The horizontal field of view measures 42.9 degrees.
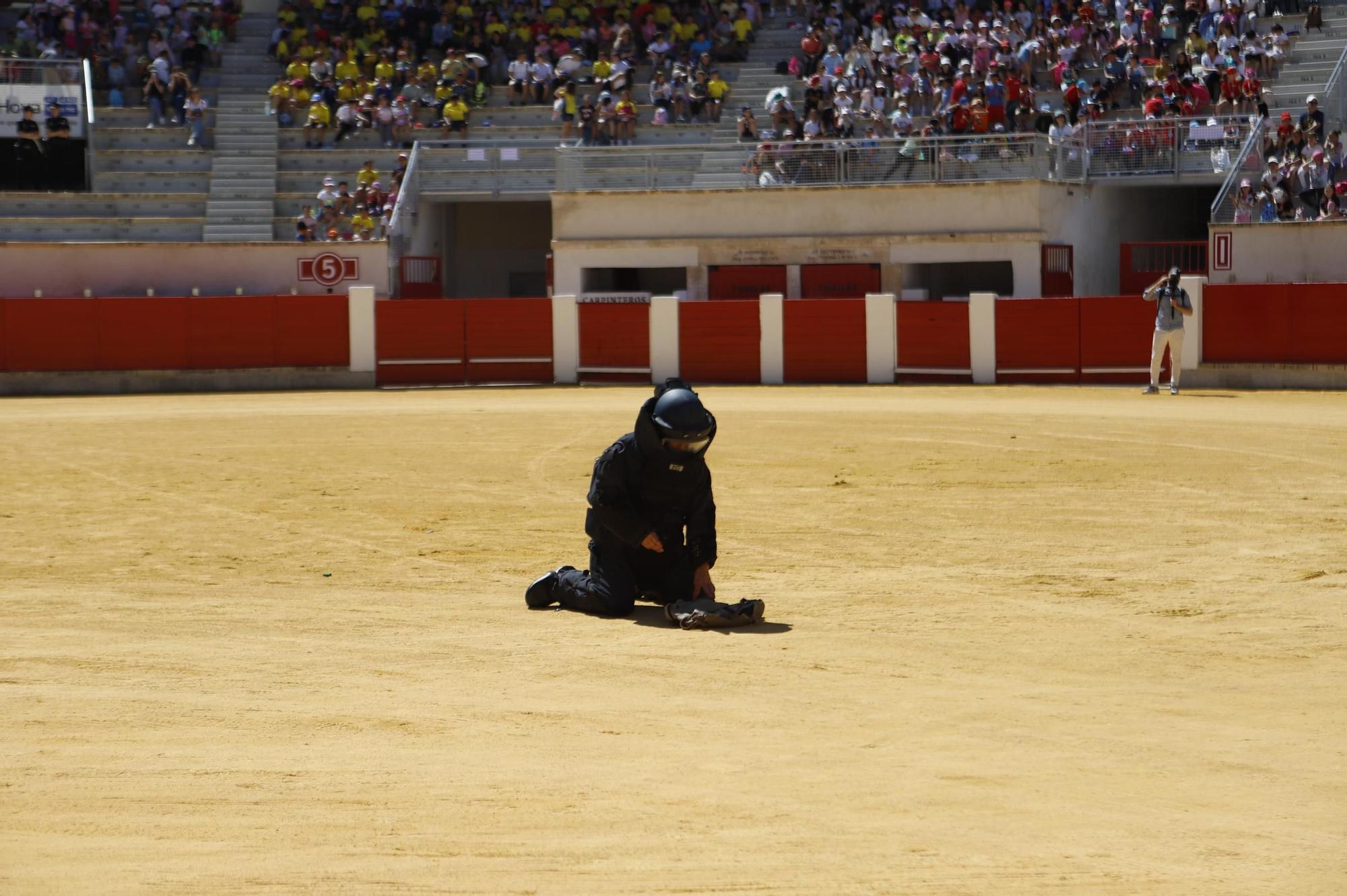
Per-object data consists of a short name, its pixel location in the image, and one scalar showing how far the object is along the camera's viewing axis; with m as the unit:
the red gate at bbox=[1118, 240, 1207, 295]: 32.06
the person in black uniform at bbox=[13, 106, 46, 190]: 35.28
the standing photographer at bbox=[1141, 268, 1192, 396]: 25.08
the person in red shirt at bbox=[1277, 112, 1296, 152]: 30.16
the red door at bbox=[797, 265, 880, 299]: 33.53
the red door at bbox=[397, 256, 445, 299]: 35.75
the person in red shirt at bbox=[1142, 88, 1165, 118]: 32.50
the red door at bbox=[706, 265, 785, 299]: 34.25
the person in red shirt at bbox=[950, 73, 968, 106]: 33.91
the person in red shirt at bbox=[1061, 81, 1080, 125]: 33.25
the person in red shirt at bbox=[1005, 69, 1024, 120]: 33.69
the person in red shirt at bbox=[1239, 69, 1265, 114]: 31.55
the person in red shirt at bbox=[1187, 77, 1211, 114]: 32.28
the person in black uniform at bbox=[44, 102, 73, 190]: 35.59
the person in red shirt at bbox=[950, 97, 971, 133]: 33.44
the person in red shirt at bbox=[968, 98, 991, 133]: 33.31
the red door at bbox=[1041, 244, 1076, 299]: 32.59
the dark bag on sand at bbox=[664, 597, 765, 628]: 9.12
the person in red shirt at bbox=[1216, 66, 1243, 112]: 31.67
